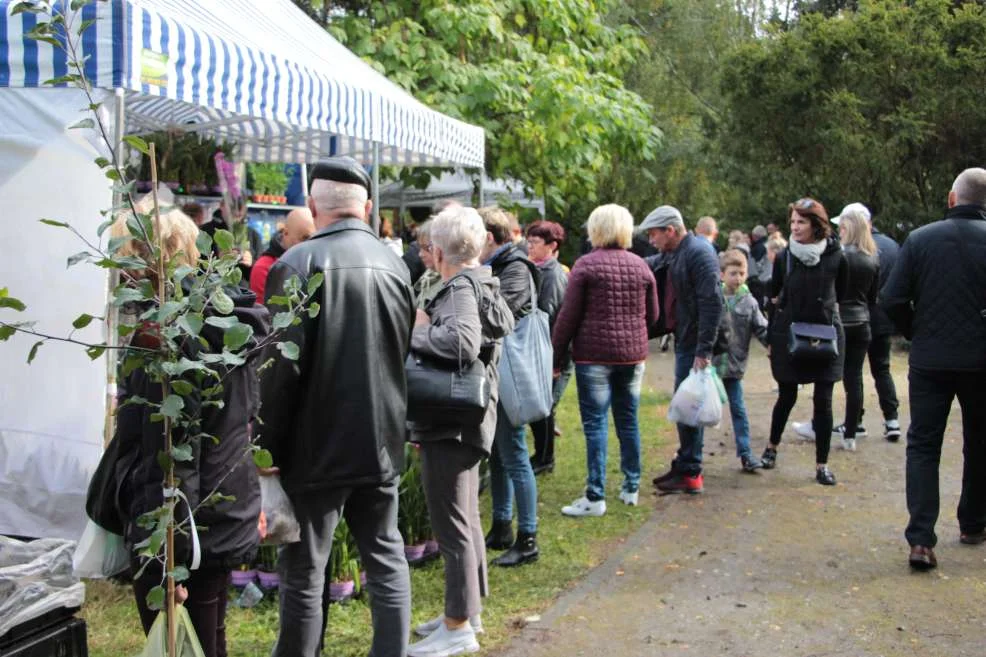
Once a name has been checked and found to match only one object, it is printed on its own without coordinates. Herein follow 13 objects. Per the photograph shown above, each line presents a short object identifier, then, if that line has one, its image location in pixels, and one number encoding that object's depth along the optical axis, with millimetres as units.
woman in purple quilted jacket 6371
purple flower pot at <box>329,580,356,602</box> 4918
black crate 2846
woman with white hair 4230
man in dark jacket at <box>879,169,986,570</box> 5336
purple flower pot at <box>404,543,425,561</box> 5477
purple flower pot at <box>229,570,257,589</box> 4953
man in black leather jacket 3455
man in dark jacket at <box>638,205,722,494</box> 6895
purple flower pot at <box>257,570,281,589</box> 4941
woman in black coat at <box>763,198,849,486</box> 7129
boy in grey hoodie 7801
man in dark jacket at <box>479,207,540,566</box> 5512
